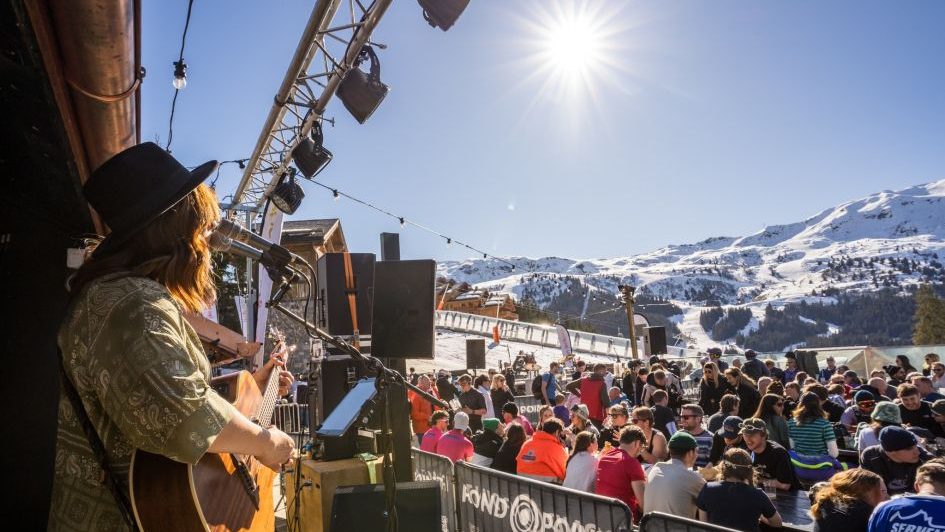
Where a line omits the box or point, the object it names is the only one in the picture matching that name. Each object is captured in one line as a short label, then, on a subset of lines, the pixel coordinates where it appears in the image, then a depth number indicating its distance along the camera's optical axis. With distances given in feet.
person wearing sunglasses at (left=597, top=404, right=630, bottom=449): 24.71
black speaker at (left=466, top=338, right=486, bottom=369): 81.31
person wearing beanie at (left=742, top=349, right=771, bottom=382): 37.76
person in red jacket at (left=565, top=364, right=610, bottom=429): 36.01
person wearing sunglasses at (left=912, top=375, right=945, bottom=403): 26.08
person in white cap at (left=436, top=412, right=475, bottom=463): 22.33
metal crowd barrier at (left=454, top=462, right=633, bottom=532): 14.03
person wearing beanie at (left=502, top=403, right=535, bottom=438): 27.63
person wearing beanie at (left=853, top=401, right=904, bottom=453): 20.15
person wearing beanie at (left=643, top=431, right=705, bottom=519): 15.14
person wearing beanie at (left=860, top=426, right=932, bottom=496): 16.48
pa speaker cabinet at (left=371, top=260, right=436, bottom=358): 16.75
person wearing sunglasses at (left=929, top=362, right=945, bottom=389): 33.53
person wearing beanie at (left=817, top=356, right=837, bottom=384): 50.26
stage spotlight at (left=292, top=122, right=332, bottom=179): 29.71
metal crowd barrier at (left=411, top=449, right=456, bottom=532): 19.99
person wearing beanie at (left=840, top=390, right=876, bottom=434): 26.91
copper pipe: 6.49
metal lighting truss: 22.25
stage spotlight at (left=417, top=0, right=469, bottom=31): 18.49
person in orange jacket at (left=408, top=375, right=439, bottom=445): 33.96
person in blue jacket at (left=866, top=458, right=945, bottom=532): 10.24
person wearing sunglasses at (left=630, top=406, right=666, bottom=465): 20.95
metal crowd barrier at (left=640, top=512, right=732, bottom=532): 11.59
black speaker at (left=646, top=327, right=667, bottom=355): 77.10
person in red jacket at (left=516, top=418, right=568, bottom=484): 20.30
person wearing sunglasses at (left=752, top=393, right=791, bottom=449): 22.43
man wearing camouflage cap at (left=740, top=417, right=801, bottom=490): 17.30
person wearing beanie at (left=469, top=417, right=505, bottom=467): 24.39
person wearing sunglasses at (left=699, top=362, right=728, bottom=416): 31.55
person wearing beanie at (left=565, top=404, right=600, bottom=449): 25.72
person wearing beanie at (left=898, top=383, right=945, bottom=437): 22.49
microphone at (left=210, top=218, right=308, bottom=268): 6.82
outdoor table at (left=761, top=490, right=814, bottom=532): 14.06
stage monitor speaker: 10.28
